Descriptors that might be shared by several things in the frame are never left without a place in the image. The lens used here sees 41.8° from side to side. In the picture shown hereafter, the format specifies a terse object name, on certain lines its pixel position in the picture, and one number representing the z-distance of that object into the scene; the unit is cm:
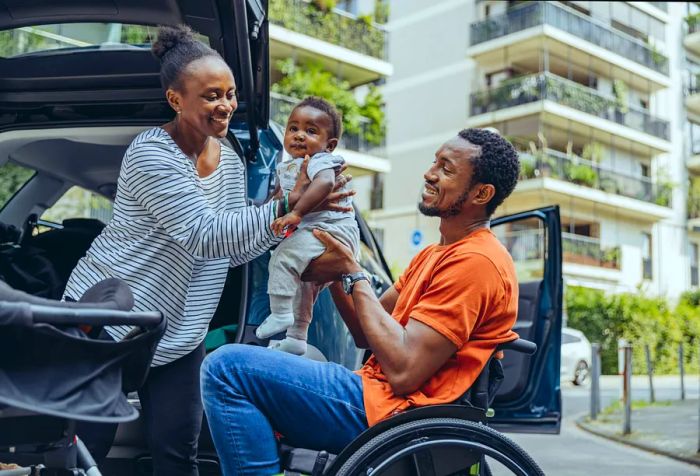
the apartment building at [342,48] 2445
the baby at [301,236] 307
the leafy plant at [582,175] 3072
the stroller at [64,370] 204
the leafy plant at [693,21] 3700
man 262
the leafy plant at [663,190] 3453
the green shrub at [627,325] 2462
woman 278
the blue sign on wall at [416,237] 1593
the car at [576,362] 1844
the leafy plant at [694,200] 3650
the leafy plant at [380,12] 2795
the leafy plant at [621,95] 3328
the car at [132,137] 340
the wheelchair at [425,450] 252
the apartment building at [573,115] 3058
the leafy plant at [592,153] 3216
